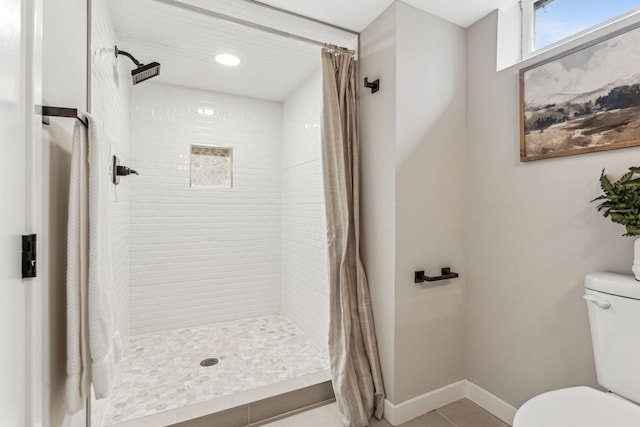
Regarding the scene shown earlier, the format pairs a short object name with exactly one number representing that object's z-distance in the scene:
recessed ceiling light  2.38
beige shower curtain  1.79
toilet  1.01
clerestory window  1.40
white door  0.71
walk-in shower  1.89
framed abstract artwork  1.28
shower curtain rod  1.57
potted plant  1.17
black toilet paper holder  1.75
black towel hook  1.82
